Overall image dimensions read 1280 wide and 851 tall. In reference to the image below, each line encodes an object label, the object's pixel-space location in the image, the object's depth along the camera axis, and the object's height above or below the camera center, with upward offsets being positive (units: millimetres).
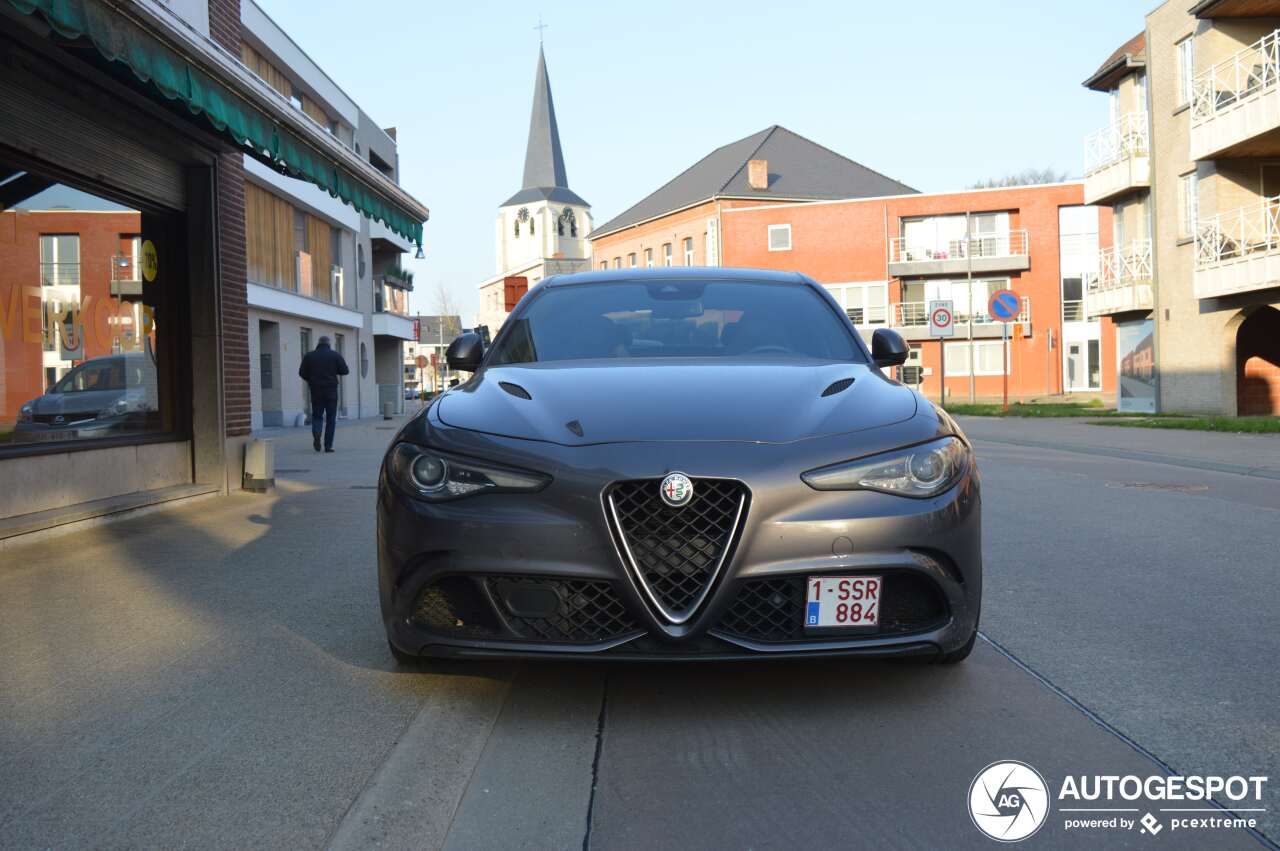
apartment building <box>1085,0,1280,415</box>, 21656 +4050
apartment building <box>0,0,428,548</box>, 6215 +1328
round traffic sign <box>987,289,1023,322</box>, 23203 +1774
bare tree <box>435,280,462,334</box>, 72312 +6632
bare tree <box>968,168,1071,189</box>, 72812 +13875
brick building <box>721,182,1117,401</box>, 53156 +5934
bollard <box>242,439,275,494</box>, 9695 -493
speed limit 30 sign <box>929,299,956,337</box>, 24969 +1627
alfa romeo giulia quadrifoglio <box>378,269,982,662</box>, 3115 -367
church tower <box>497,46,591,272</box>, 104375 +19403
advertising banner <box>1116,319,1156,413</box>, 26703 +496
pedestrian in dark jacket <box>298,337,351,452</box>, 16656 +437
